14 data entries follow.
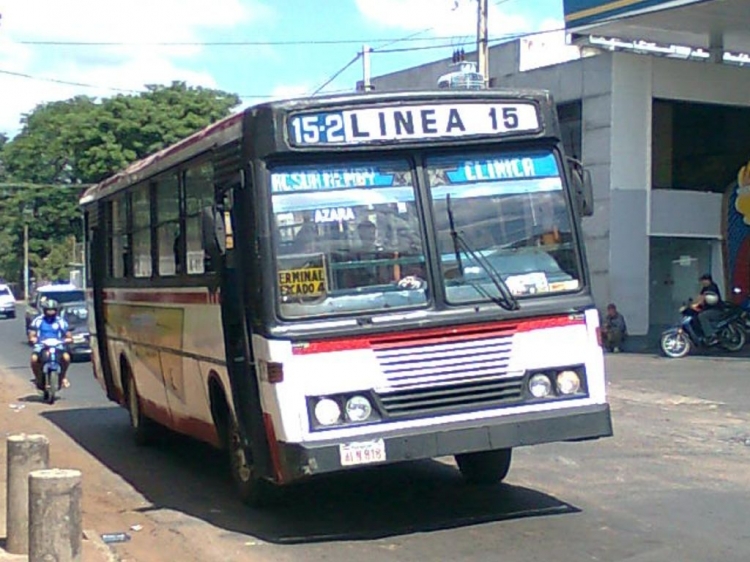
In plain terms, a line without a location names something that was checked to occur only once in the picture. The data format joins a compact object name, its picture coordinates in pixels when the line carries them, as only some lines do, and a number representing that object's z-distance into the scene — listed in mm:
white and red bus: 8438
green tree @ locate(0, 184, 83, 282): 77250
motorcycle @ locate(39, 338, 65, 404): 19891
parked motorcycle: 25281
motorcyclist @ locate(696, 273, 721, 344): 25500
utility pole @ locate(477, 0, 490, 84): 27281
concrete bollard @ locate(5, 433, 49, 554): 8477
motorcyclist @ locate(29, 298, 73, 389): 20062
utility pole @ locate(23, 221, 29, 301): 79688
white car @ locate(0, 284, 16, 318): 56031
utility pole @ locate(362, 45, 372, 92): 34938
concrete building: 29453
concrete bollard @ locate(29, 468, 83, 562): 7348
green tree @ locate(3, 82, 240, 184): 58219
